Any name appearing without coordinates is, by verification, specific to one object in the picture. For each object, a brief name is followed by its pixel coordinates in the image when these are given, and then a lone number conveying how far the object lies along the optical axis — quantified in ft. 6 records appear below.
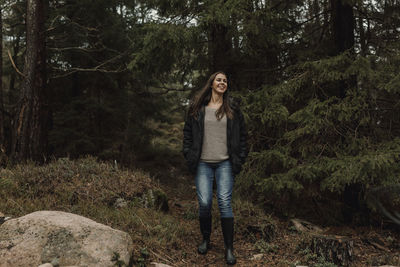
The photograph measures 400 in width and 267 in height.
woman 13.26
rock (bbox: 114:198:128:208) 17.85
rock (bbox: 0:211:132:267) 10.61
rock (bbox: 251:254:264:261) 14.88
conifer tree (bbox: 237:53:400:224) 16.57
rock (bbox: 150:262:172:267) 12.13
